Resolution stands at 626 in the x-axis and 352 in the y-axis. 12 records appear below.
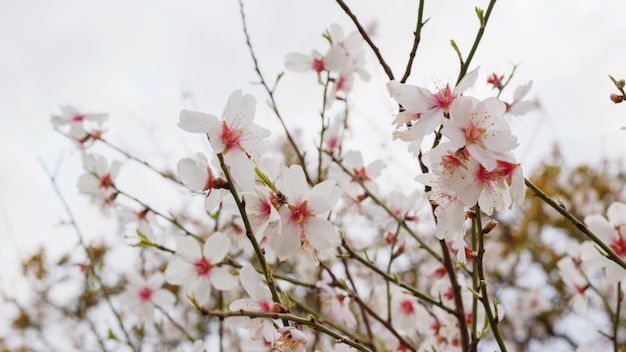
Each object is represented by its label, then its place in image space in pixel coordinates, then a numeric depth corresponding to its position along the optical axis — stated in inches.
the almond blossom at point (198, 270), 26.8
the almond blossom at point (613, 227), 26.4
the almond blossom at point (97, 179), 30.4
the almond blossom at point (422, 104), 22.2
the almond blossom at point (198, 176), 23.3
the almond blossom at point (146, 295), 31.4
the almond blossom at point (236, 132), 23.1
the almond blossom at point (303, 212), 23.4
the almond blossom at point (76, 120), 31.7
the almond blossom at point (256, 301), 23.5
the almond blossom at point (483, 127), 21.9
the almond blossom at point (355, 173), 30.1
